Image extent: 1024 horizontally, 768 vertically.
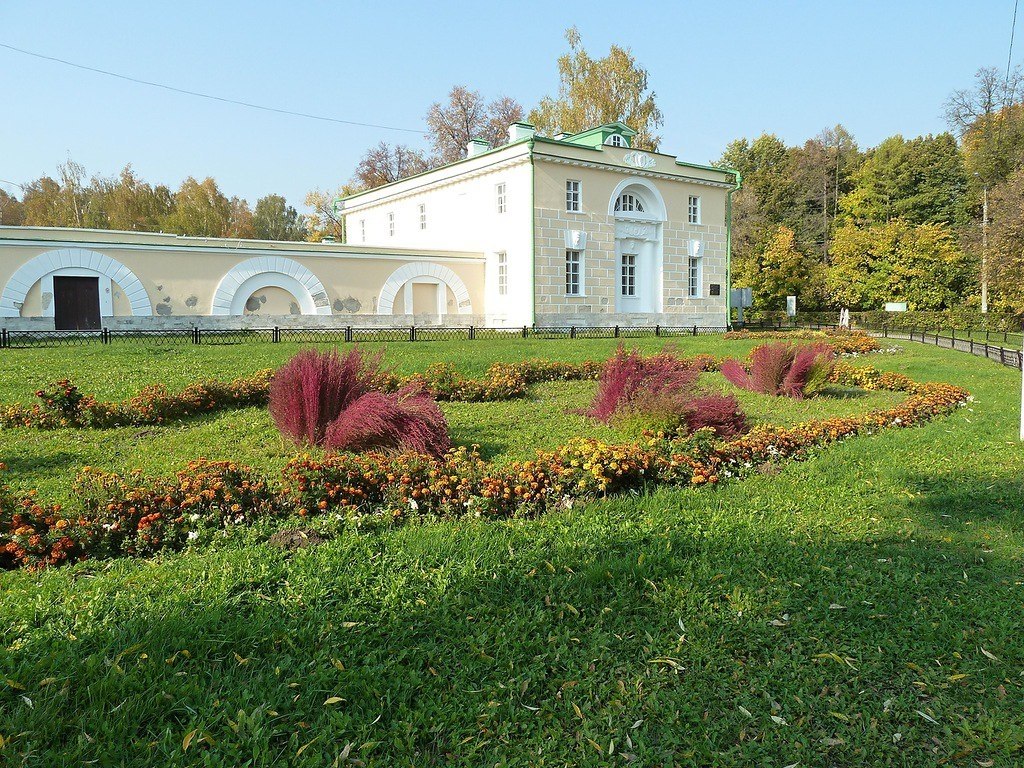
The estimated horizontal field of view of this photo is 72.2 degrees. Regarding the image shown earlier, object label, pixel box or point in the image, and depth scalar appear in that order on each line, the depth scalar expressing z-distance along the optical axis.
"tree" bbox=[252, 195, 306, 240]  55.03
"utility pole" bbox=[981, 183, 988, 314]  33.94
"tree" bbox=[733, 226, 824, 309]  44.66
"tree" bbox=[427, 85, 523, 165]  44.38
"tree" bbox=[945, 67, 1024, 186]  40.69
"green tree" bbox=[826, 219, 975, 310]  41.56
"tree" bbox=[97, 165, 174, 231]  40.41
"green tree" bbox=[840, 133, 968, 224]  45.47
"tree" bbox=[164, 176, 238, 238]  41.31
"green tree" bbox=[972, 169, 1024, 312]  29.75
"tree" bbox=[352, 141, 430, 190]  47.16
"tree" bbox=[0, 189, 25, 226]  47.59
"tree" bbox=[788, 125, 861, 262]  52.19
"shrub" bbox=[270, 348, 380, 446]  7.07
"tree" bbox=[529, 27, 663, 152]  38.53
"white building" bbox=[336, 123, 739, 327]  26.47
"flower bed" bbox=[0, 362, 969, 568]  4.42
